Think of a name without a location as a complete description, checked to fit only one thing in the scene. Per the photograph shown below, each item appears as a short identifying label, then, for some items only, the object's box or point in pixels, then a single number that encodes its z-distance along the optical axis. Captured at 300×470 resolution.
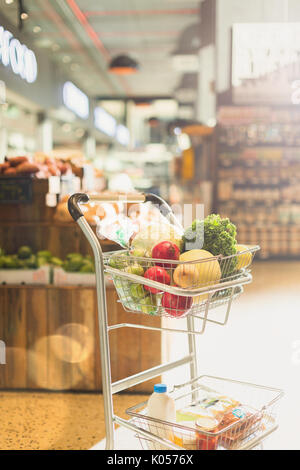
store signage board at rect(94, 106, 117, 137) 13.16
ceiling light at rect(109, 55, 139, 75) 8.45
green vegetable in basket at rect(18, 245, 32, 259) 3.46
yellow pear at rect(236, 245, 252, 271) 1.75
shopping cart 1.57
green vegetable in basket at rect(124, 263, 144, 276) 1.67
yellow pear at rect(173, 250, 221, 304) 1.57
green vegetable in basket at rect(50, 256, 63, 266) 3.44
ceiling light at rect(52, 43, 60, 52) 8.86
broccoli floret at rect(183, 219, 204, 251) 1.75
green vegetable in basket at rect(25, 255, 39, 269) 3.39
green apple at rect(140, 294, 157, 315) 1.67
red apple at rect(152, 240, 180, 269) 1.68
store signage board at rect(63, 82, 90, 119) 9.51
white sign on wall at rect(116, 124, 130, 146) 16.06
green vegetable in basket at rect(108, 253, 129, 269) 1.70
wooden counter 3.20
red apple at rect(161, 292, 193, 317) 1.60
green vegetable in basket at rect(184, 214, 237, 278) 1.71
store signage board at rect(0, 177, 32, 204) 3.54
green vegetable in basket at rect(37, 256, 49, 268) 3.42
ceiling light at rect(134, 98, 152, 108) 14.16
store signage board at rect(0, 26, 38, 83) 3.35
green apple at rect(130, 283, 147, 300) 1.68
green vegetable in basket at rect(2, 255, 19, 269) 3.38
